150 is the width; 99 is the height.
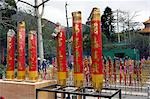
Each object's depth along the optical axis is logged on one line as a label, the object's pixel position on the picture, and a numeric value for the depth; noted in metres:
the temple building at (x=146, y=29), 23.61
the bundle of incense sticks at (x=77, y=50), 4.02
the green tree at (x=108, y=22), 27.00
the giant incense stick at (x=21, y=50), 5.13
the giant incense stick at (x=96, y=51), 3.78
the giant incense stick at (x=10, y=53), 5.26
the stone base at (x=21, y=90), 4.48
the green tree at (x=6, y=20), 16.61
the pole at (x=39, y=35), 9.98
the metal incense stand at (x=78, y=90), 3.73
